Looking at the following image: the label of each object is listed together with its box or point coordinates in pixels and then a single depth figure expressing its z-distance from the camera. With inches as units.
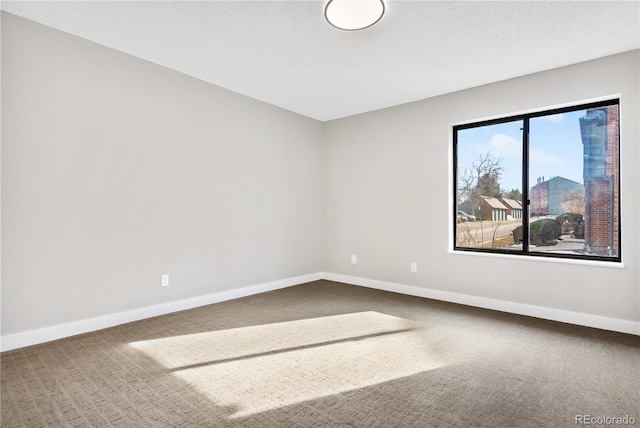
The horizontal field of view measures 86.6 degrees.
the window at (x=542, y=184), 132.5
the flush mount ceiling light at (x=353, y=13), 95.9
